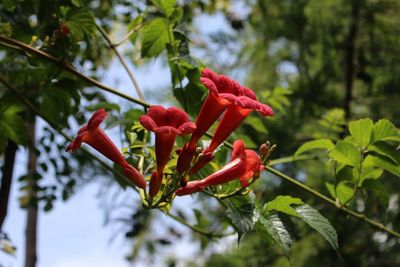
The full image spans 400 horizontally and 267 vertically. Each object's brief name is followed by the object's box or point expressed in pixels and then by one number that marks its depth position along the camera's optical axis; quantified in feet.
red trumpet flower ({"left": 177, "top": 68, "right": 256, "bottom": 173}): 2.72
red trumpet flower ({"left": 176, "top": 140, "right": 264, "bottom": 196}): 2.70
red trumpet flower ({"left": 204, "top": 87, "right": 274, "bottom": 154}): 2.75
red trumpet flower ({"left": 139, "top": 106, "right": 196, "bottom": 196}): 2.60
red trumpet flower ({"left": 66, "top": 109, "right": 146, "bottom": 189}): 2.65
